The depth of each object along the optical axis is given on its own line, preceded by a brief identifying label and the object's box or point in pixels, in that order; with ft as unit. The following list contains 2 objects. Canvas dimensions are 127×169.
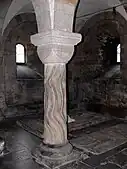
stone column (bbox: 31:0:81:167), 8.85
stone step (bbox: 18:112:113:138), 14.05
